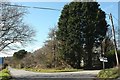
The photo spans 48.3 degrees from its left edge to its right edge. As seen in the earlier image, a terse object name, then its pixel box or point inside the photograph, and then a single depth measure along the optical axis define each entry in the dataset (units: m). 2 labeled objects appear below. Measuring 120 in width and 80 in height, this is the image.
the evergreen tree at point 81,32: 22.63
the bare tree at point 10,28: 16.82
